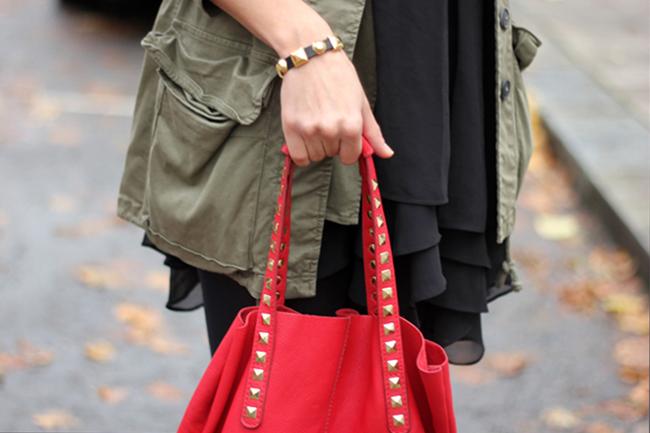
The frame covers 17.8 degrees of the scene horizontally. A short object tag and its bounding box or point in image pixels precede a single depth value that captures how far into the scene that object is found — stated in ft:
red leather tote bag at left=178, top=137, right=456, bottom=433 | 9.97
